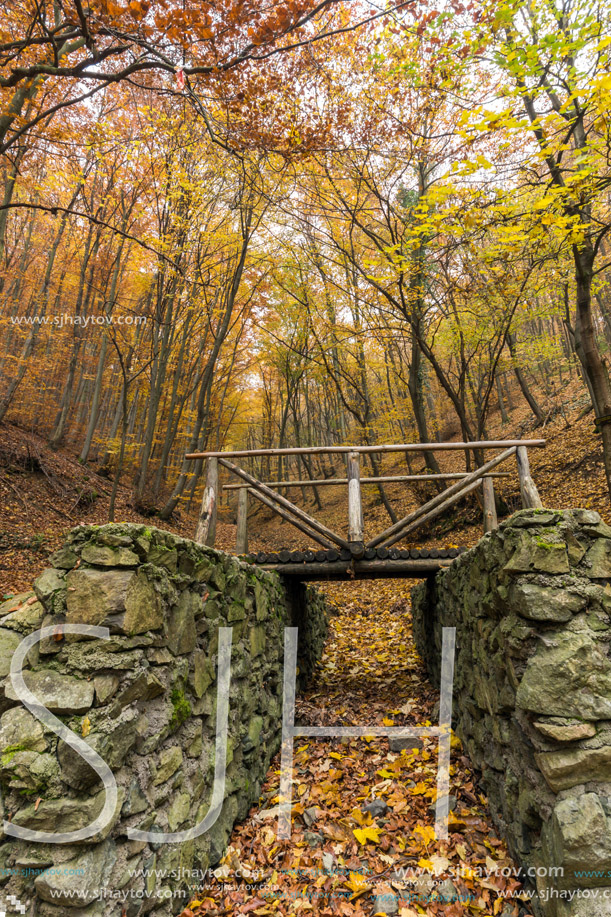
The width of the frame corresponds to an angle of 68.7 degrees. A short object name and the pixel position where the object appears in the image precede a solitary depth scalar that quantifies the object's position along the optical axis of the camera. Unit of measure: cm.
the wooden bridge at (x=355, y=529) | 475
